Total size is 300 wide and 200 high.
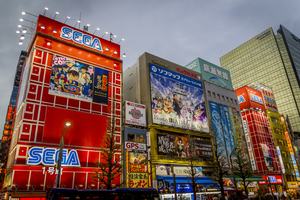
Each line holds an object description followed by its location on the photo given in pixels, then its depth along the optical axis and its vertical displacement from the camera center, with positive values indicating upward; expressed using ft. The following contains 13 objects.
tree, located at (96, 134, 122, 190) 88.69 +11.53
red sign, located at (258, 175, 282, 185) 204.03 +5.08
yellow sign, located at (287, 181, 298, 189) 229.76 +0.01
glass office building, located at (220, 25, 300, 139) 418.47 +221.77
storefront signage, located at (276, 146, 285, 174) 228.47 +23.03
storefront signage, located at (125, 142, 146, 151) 128.44 +24.73
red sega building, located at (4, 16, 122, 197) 96.73 +41.34
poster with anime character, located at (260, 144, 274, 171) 216.72 +26.10
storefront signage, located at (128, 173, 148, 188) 121.82 +6.15
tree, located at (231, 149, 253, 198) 187.47 +19.10
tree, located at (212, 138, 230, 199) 178.21 +27.08
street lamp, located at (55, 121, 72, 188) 64.54 +10.69
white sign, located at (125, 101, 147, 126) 136.90 +44.80
